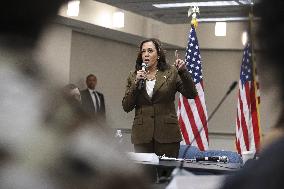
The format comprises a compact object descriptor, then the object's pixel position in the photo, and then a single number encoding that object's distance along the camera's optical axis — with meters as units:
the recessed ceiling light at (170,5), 8.35
